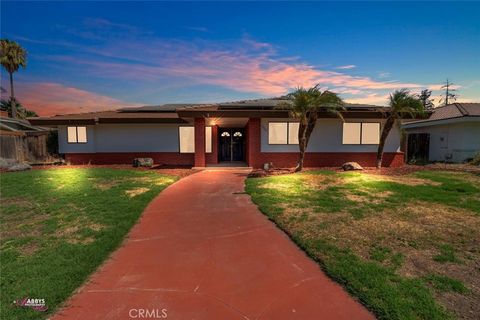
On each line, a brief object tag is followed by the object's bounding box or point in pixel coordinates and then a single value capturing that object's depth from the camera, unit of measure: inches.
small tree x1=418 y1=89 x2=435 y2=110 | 1882.9
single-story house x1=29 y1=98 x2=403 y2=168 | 596.7
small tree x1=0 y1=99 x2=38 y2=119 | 1553.4
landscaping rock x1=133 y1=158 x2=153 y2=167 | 639.8
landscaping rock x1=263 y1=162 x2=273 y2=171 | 570.8
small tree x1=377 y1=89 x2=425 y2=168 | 525.7
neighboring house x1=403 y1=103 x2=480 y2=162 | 682.8
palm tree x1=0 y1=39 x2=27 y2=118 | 1245.7
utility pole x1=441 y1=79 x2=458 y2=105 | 1777.8
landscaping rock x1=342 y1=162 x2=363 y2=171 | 549.0
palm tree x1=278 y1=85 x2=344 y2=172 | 489.1
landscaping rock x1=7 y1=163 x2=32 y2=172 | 564.2
